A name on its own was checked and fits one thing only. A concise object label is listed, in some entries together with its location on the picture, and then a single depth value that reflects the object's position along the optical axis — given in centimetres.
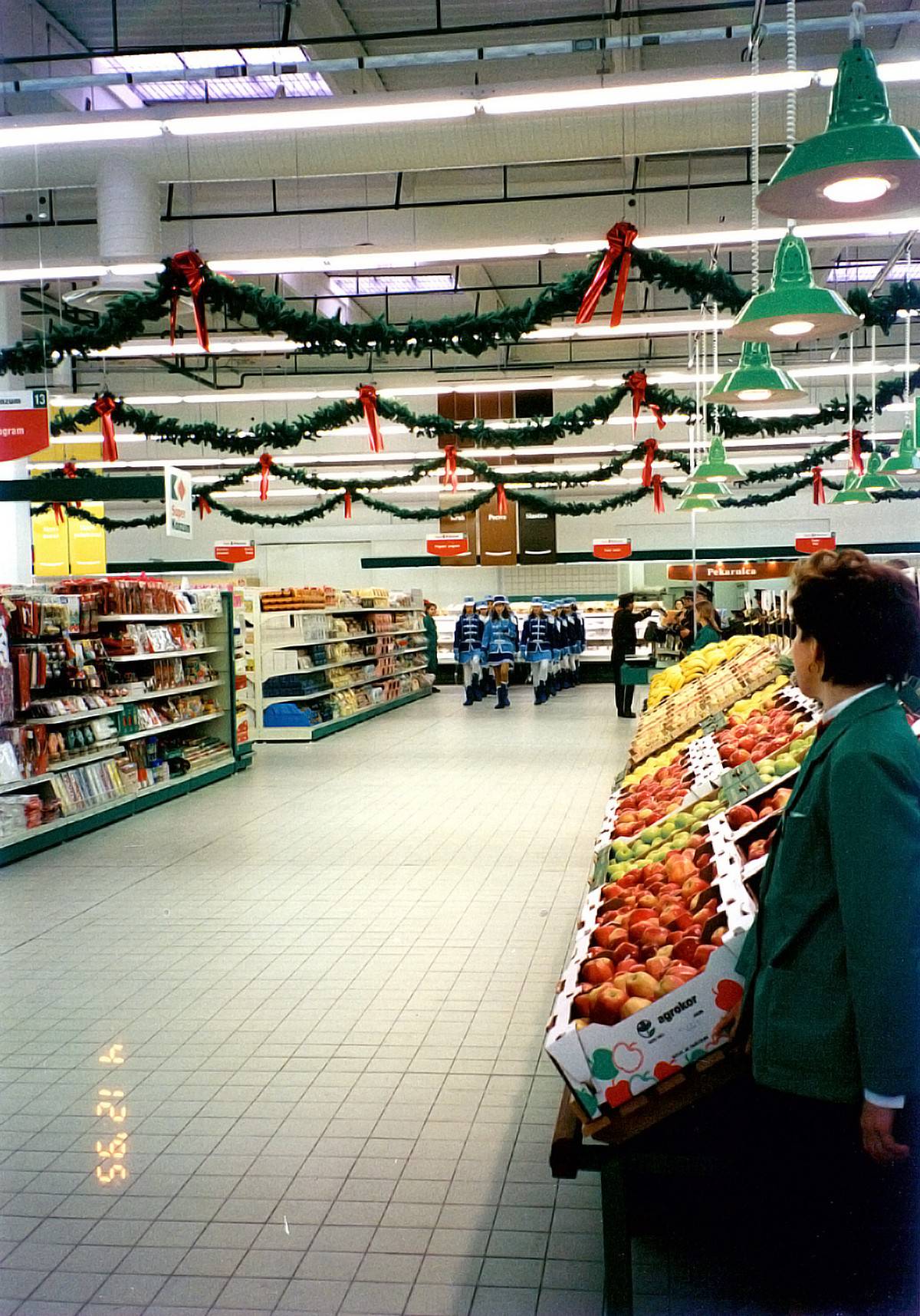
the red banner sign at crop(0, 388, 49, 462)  866
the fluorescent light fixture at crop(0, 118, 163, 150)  719
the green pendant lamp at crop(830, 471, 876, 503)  1123
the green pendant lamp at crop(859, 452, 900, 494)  1041
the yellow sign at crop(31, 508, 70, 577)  1902
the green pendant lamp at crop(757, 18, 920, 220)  258
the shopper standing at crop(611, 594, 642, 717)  1702
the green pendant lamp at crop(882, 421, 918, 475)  1013
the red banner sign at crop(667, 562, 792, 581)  1783
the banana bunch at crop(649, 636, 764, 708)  909
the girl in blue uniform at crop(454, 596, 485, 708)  1878
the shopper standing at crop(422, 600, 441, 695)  2444
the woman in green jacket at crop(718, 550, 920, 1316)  189
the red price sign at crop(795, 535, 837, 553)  2302
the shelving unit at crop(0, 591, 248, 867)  804
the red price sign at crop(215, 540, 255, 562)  2281
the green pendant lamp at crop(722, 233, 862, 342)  374
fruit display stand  241
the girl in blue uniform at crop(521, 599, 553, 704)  1952
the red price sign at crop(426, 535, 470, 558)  2209
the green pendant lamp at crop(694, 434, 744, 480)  819
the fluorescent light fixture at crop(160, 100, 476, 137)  694
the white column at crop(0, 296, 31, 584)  1390
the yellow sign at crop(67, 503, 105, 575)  1912
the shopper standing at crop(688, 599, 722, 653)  1163
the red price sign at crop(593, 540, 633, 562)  2303
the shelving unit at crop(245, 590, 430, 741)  1456
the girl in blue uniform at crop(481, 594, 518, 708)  1906
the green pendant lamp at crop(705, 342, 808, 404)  513
